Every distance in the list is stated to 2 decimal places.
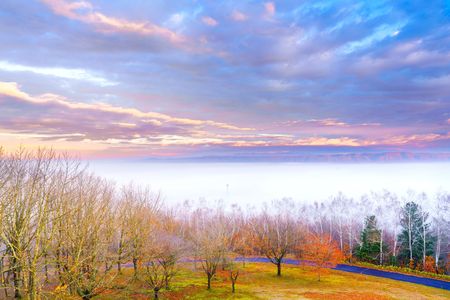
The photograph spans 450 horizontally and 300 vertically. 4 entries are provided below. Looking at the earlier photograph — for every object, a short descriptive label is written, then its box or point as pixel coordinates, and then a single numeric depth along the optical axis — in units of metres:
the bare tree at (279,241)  46.35
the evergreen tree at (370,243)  53.56
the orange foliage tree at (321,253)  45.28
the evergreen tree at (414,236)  50.44
